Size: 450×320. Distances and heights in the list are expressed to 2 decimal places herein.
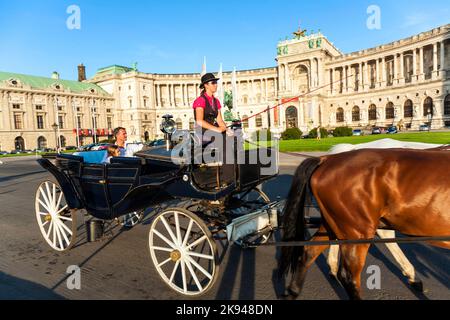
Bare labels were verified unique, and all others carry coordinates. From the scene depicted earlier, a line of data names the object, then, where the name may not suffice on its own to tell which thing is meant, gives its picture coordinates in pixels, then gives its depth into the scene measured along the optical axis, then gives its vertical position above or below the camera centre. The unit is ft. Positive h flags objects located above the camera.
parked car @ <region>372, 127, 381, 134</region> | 168.69 -2.98
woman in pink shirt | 13.99 +1.15
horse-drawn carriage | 12.65 -2.67
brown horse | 9.12 -2.06
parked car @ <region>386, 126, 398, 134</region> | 160.28 -2.82
